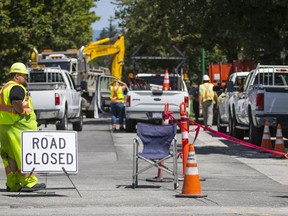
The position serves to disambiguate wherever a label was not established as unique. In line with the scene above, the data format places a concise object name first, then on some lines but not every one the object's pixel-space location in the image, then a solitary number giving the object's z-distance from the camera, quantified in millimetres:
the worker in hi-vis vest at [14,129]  14547
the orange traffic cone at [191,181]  13891
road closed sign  14266
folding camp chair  15203
